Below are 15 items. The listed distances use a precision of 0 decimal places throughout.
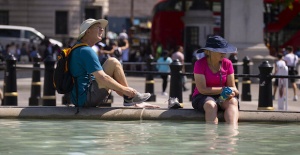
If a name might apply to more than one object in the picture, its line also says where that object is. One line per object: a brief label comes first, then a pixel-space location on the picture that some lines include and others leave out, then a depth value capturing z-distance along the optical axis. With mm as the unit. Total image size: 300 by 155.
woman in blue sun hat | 12055
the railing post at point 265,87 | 17344
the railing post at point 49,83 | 20797
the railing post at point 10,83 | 20438
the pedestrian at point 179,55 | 32669
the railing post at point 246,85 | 27000
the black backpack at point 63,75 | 12273
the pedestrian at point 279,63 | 24547
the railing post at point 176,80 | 19394
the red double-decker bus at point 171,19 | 50375
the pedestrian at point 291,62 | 31609
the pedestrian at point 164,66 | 29047
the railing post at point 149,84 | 26578
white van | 61344
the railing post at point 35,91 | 22688
